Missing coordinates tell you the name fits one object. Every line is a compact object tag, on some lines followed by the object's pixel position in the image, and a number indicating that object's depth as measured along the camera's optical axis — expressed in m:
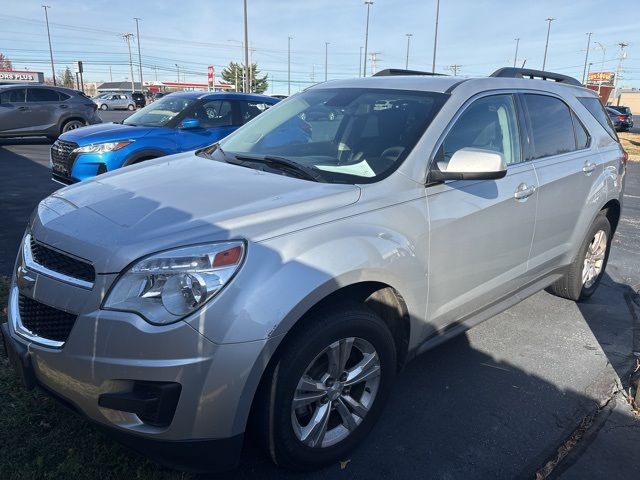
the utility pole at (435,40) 37.97
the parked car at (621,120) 31.95
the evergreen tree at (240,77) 76.48
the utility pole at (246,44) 27.36
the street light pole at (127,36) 81.46
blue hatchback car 7.06
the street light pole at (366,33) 46.36
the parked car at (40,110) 14.98
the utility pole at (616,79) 77.54
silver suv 2.03
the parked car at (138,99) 46.33
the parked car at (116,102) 50.50
